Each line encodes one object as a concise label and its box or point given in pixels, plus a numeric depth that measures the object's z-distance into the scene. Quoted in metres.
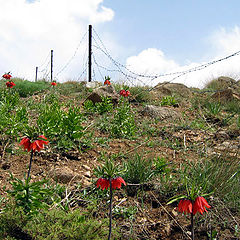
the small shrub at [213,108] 7.33
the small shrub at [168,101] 8.05
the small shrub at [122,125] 5.25
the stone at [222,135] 5.74
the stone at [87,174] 3.54
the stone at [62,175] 3.31
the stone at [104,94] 7.35
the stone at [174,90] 9.71
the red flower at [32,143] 2.19
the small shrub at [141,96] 8.46
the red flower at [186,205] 1.64
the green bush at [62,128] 4.05
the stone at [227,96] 8.52
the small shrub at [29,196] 2.04
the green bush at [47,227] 2.03
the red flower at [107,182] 1.84
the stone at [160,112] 6.90
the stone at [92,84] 10.24
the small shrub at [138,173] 3.19
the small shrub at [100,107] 6.67
